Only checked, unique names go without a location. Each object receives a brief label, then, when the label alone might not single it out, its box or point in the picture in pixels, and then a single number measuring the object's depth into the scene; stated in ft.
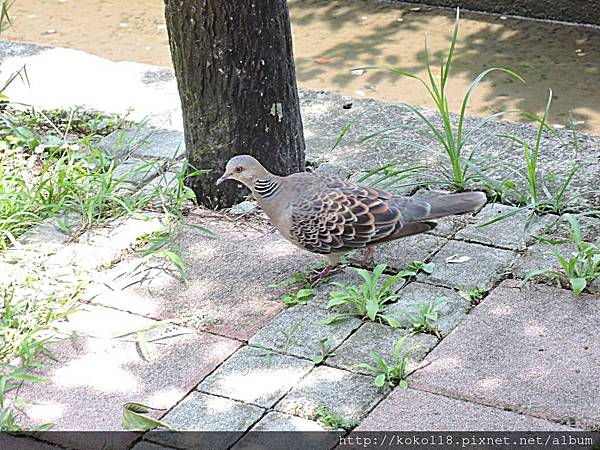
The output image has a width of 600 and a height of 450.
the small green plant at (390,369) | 11.39
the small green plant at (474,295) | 13.00
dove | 13.17
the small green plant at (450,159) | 15.31
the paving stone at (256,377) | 11.40
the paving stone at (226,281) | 13.08
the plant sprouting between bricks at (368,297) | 12.62
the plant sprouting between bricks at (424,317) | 12.38
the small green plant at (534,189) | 14.83
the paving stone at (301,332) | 12.20
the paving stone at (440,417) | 10.64
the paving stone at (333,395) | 11.04
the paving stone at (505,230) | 14.28
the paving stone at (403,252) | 13.96
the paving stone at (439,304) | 12.55
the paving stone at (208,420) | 10.75
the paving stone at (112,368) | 11.41
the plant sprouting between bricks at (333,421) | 10.78
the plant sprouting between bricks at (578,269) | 13.01
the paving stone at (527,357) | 11.00
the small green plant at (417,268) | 13.46
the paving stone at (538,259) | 13.55
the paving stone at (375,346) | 11.84
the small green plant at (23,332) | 11.67
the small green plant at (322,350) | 11.89
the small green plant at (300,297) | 13.17
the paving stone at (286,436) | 10.55
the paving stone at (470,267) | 13.35
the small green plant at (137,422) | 10.91
